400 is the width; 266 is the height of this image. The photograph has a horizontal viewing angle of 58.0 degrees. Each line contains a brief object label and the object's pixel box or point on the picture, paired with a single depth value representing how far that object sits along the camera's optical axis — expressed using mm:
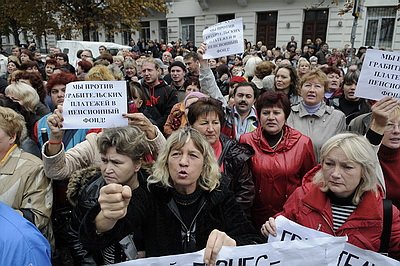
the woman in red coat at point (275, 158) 2869
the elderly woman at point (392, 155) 2623
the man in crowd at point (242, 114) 3805
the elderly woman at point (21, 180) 2234
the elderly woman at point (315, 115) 3459
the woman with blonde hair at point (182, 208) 1993
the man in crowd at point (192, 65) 6449
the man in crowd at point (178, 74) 5836
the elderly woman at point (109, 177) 2180
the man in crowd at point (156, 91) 5134
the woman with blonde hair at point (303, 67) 6645
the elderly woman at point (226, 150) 2740
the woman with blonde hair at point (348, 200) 1967
